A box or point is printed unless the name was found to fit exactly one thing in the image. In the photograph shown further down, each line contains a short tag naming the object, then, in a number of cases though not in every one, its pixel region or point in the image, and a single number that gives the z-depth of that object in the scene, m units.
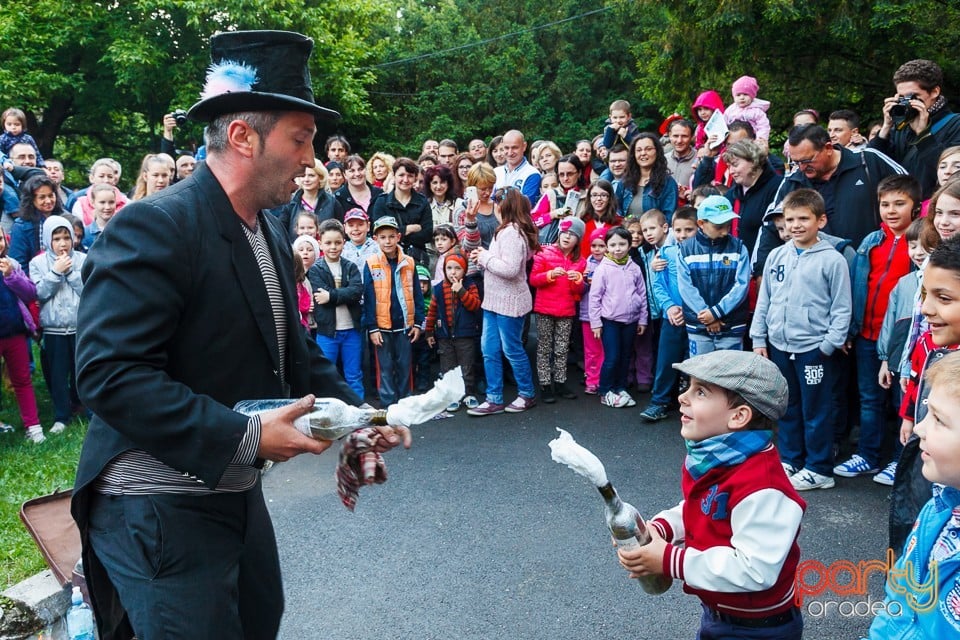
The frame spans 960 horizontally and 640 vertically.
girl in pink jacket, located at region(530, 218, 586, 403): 7.17
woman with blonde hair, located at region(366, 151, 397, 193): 9.66
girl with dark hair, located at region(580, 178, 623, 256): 7.38
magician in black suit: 1.95
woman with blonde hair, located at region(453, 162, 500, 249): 7.88
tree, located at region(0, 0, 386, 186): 19.22
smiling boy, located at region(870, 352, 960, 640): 1.87
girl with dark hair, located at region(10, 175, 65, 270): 7.09
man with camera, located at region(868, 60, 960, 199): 5.83
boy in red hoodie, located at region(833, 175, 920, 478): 5.08
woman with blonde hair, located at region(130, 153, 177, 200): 6.98
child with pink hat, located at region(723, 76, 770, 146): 8.34
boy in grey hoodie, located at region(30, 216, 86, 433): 6.46
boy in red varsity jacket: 2.21
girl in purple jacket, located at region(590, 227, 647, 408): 6.94
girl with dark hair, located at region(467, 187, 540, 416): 6.86
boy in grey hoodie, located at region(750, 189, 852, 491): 5.13
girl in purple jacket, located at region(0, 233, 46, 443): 6.25
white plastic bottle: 3.53
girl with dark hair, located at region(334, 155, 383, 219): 8.41
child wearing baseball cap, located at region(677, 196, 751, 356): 5.95
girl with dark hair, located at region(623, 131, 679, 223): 7.51
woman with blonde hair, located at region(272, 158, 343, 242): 7.88
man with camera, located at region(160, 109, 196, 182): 8.59
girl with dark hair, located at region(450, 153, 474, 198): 9.32
